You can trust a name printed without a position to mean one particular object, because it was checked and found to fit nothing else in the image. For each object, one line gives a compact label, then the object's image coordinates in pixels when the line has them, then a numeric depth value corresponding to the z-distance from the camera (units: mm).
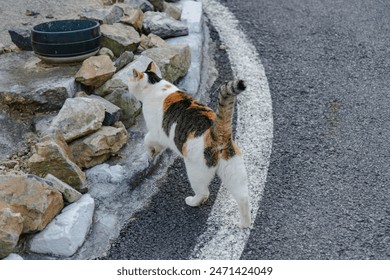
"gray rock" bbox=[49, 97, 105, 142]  3939
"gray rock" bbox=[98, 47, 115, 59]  4812
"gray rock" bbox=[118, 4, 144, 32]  5176
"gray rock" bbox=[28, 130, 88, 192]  3594
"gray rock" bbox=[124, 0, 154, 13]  5719
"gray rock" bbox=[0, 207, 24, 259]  3098
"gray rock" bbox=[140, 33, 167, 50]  5090
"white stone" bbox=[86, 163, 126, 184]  3811
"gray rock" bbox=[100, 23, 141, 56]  4867
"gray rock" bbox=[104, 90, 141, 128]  4395
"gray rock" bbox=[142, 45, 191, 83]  4805
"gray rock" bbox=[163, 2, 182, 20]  5914
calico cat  3424
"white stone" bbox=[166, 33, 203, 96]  4980
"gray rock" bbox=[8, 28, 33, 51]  4980
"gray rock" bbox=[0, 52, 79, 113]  4273
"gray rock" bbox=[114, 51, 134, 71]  4666
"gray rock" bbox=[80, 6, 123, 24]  5254
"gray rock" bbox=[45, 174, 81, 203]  3496
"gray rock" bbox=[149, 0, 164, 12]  5895
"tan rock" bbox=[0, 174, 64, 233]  3291
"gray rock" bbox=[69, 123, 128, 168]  3867
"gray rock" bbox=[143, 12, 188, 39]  5422
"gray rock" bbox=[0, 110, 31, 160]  4004
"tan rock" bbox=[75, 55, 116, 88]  4384
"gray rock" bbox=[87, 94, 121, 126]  4141
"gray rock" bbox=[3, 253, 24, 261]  3122
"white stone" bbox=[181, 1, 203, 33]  5788
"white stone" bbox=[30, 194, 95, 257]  3295
